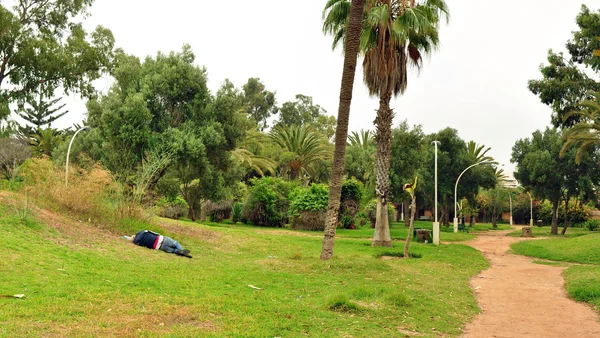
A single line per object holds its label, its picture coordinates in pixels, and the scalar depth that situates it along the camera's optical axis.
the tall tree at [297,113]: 78.12
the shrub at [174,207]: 36.40
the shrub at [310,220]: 35.44
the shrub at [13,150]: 49.19
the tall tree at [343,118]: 15.61
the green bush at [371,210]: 44.78
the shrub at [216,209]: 39.22
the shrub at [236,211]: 39.25
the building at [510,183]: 81.14
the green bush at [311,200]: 35.16
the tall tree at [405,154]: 42.75
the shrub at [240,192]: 41.63
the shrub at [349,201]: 36.22
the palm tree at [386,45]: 21.55
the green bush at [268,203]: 37.16
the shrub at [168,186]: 31.81
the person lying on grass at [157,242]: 15.08
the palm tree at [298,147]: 49.97
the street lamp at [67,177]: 17.14
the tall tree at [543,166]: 43.09
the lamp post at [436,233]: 26.95
